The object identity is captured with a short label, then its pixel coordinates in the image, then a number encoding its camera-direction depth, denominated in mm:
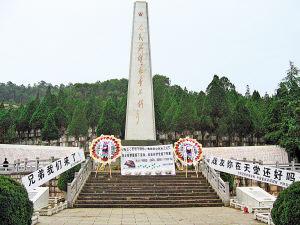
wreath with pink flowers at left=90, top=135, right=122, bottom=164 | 10876
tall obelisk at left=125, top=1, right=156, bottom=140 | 14285
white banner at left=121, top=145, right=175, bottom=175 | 11227
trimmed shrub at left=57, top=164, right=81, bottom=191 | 10385
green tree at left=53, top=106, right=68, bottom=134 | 26839
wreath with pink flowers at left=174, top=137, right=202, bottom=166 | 11187
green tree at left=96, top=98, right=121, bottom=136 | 24647
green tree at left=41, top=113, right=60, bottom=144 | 25247
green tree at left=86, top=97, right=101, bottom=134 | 29673
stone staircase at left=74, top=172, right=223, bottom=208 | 8983
